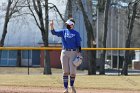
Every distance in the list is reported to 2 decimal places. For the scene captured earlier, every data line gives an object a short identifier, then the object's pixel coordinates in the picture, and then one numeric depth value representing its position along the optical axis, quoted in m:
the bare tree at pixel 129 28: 33.72
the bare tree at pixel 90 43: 32.42
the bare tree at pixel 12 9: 38.66
